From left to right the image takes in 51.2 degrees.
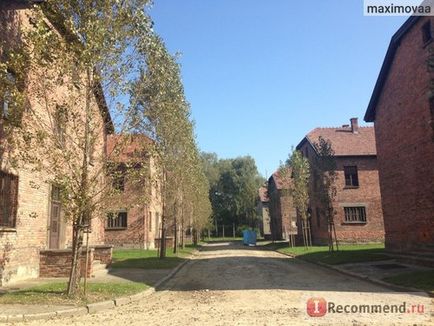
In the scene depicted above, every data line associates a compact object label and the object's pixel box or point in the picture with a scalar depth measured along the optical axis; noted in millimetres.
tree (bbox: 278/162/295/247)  34500
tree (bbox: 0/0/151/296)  11039
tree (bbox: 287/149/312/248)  30906
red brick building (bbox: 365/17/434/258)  18297
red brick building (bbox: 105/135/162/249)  33866
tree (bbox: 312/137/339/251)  24781
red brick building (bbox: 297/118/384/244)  35000
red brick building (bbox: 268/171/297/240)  45706
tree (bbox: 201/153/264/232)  74538
